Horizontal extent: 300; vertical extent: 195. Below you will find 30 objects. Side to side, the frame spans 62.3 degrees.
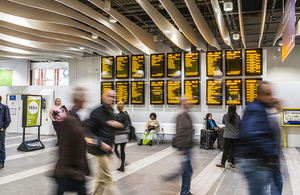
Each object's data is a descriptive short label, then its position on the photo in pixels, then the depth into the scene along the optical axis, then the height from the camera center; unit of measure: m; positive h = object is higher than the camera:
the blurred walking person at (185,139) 3.99 -0.67
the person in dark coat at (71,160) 2.45 -0.63
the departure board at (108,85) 11.49 +0.56
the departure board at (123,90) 11.30 +0.32
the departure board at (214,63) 10.06 +1.41
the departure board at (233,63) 9.84 +1.39
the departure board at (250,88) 9.62 +0.38
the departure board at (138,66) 11.16 +1.41
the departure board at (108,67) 11.55 +1.40
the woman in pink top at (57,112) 8.61 -0.53
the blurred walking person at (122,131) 5.53 -0.76
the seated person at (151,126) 10.41 -1.22
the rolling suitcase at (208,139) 9.21 -1.57
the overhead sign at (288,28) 4.59 +1.43
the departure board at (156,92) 10.84 +0.23
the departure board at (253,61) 9.55 +1.42
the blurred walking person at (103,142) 3.51 -0.66
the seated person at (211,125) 9.46 -1.07
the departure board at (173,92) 10.57 +0.23
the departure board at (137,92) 11.15 +0.23
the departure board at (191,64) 10.37 +1.40
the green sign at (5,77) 16.02 +1.26
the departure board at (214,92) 10.05 +0.23
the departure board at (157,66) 10.87 +1.38
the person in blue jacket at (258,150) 2.41 -0.51
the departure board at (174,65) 10.61 +1.40
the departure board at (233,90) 9.80 +0.30
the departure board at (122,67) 11.36 +1.39
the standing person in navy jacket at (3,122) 5.91 -0.62
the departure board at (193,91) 10.38 +0.27
